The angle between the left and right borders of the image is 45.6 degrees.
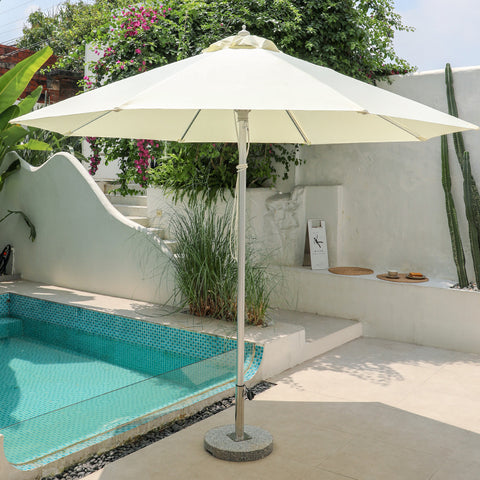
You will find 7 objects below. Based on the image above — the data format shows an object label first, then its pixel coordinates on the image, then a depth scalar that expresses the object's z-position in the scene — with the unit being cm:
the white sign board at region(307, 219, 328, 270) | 667
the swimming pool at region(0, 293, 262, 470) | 308
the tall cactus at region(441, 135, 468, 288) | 572
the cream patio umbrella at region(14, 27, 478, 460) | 246
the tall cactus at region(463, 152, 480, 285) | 567
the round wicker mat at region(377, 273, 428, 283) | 588
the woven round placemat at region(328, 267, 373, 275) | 633
